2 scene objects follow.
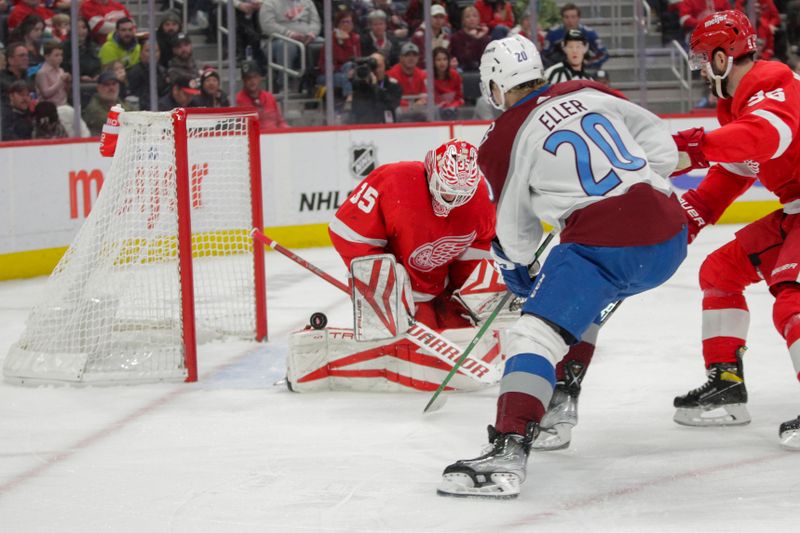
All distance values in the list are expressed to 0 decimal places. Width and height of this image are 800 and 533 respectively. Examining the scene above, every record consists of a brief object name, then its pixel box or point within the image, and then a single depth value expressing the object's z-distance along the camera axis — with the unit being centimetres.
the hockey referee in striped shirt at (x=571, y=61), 1438
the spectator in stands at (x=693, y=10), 1695
